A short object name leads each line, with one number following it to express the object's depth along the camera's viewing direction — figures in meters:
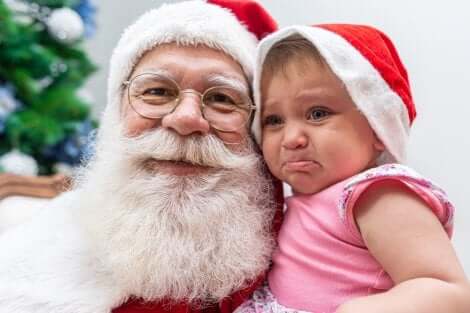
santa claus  0.91
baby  0.69
